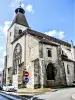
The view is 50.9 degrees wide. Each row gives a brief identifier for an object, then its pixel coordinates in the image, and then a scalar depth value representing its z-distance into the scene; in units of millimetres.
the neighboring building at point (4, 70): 20180
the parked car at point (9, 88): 12817
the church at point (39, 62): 13129
